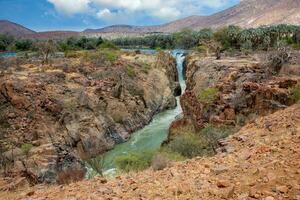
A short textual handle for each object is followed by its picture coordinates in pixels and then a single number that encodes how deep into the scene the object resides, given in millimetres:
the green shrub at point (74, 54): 62881
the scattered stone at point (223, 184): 7867
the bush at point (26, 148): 27827
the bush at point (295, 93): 21080
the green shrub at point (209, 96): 27417
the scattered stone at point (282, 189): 7054
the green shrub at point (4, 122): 33250
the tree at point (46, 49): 57156
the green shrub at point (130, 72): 50525
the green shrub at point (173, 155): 18016
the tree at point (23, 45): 98562
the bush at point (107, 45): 91925
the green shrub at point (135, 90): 47338
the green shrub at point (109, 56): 55306
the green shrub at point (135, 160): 19572
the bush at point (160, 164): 11250
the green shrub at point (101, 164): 19134
